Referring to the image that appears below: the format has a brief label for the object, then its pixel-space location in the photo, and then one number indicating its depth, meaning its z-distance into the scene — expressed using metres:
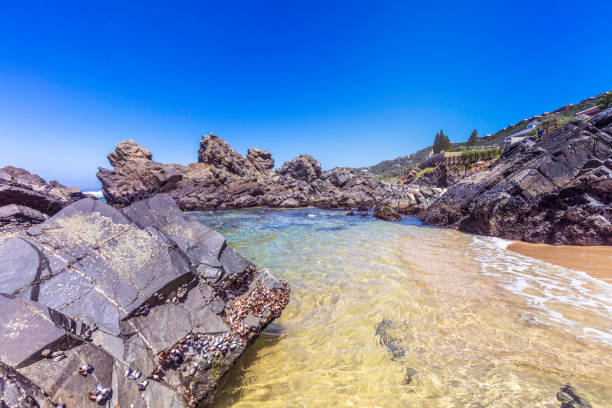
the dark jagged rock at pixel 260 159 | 73.50
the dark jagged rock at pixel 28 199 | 8.51
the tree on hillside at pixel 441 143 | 83.19
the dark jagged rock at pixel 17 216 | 6.30
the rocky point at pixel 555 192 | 10.90
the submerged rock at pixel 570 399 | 3.30
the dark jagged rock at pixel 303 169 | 73.38
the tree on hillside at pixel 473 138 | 84.32
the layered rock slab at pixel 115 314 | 2.81
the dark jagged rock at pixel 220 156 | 60.53
